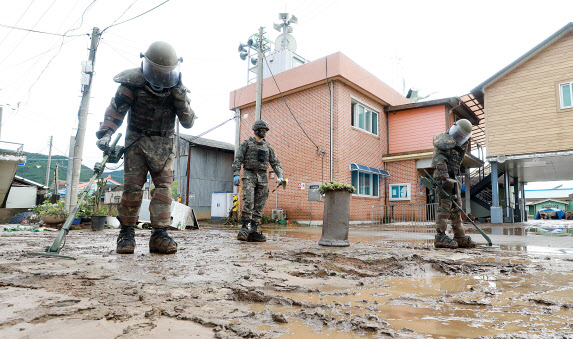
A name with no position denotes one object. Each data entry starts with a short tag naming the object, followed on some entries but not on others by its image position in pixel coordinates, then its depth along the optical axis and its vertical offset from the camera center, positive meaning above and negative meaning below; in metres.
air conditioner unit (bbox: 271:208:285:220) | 13.15 -0.28
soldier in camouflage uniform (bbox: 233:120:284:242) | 5.45 +0.59
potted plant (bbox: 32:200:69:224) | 8.51 -0.31
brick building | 12.75 +3.30
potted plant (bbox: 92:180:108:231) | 8.79 +0.07
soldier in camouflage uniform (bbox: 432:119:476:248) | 4.75 +0.52
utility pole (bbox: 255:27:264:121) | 11.40 +4.72
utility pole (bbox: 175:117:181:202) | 16.59 +1.30
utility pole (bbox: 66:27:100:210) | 10.12 +2.01
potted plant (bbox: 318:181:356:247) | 4.49 -0.08
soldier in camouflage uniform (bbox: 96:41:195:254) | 3.44 +0.81
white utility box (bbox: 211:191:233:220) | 15.59 +0.09
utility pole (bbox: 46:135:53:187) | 30.58 +3.18
